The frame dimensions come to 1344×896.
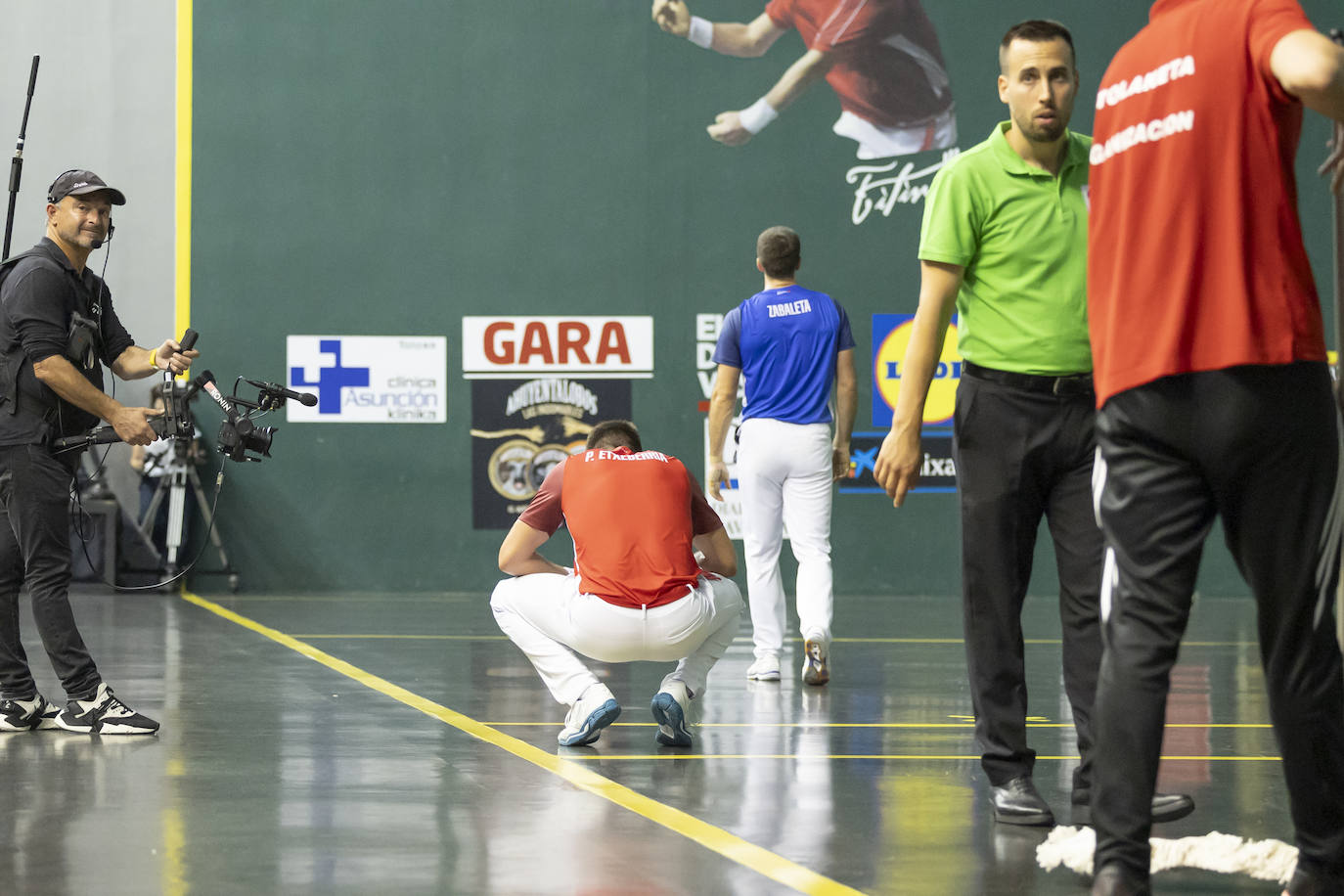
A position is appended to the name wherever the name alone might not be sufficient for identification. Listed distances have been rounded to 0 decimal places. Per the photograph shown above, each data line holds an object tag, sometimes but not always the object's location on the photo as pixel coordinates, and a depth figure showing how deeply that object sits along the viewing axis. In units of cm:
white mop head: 659
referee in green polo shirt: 753
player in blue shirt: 1355
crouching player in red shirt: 972
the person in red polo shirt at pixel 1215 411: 539
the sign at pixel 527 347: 2237
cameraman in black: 1028
